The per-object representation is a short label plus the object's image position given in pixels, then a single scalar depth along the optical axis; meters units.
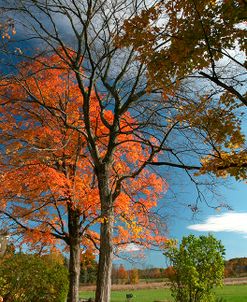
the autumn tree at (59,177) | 9.21
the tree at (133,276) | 43.88
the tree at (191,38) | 3.61
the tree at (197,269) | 8.13
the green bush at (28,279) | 8.77
